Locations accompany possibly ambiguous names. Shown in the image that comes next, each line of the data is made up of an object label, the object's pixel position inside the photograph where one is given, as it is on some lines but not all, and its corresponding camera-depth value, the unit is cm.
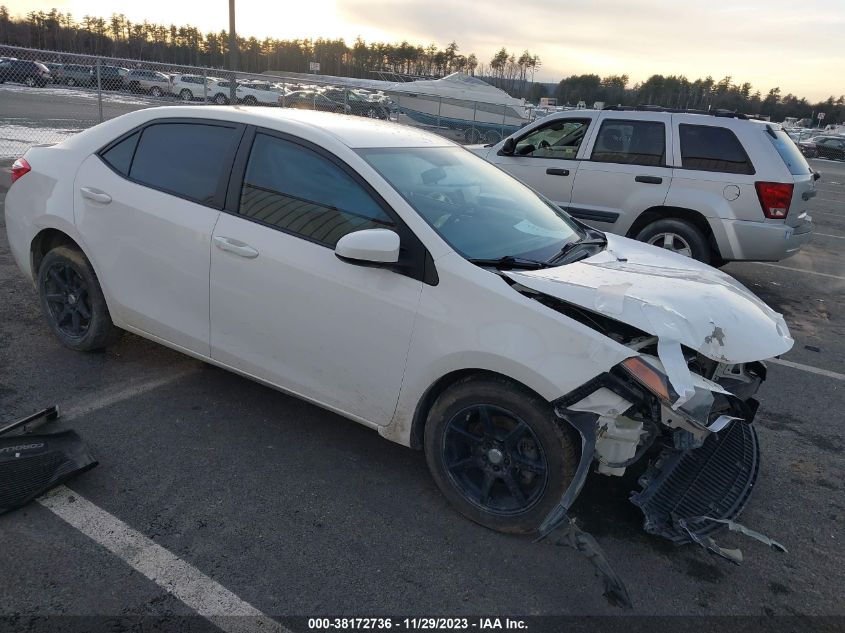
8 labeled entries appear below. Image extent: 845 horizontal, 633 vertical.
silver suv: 664
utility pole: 1603
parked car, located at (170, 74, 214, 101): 2048
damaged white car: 266
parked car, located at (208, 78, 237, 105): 2051
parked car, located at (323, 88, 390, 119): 1873
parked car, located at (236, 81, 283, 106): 2193
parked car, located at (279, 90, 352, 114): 1886
